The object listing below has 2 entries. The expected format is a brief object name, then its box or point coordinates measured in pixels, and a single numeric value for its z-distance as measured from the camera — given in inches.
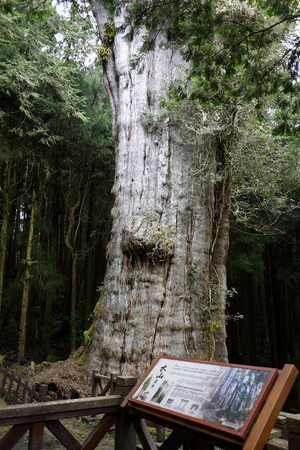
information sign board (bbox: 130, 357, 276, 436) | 66.6
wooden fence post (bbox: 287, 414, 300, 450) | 64.2
